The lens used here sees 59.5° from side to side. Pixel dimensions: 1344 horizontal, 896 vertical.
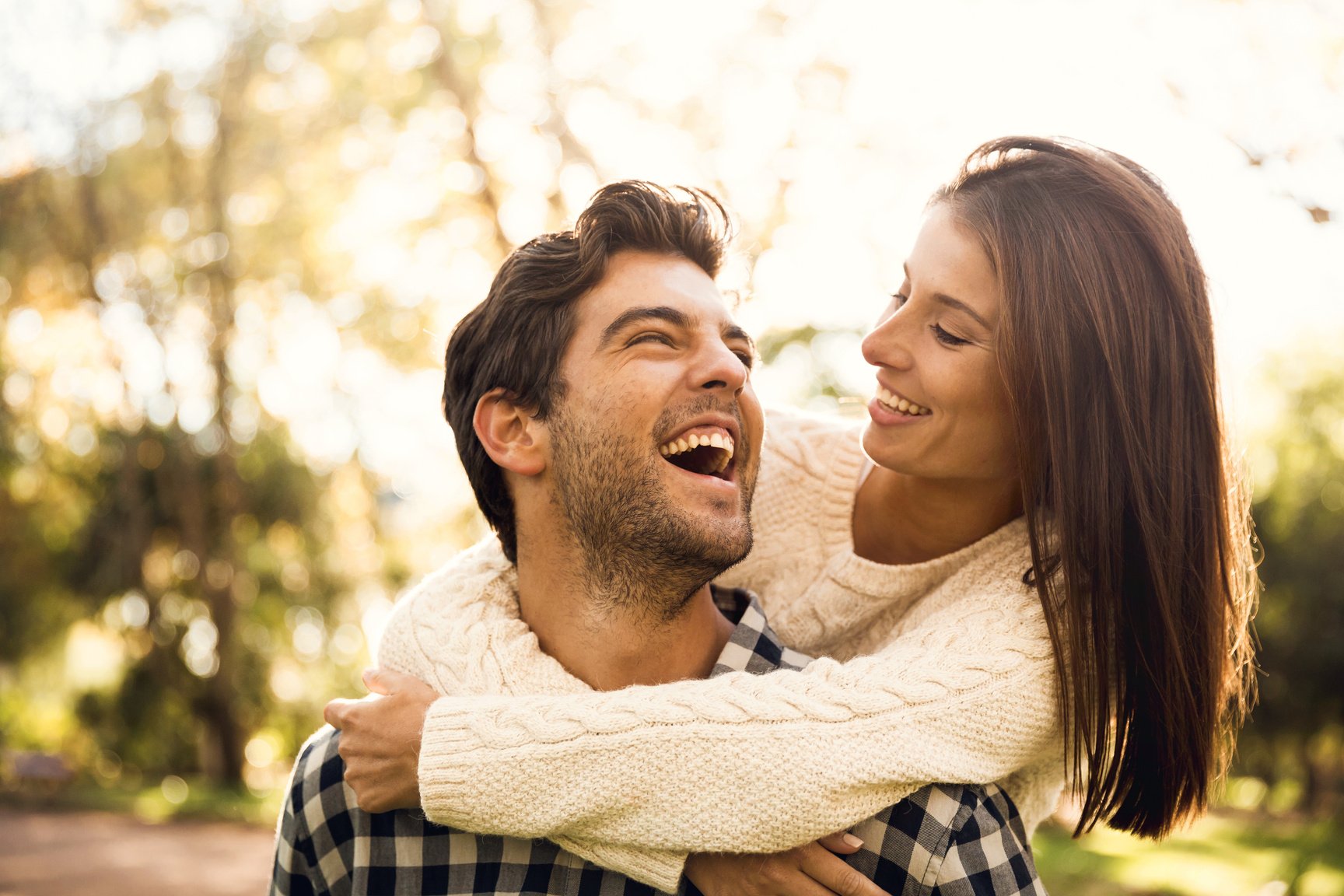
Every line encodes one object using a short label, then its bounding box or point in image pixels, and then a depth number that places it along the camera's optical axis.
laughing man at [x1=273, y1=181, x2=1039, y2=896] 2.34
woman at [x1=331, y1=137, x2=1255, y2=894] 2.05
